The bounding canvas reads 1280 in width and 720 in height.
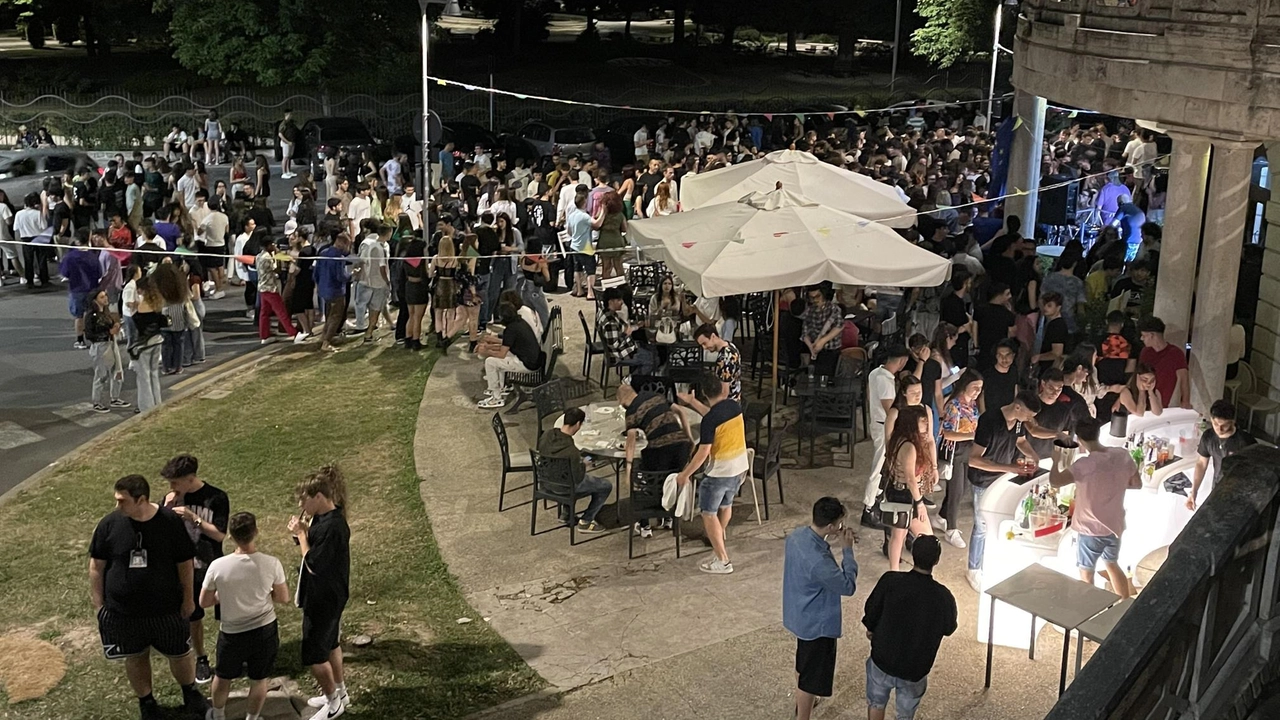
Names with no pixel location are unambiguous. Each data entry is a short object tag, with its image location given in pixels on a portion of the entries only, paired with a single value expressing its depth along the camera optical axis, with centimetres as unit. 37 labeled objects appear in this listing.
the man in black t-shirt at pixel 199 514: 845
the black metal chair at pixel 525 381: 1396
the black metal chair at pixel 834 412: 1245
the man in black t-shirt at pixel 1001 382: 1077
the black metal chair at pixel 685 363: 1305
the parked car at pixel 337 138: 2986
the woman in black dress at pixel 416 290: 1602
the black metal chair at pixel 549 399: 1266
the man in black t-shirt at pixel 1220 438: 898
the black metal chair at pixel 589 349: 1500
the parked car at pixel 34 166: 2578
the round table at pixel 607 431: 1122
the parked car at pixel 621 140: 3128
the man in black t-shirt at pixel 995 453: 976
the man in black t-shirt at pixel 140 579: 780
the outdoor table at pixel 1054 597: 761
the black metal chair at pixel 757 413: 1206
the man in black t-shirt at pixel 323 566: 802
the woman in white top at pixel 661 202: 1941
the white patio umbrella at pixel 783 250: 1205
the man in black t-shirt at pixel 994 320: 1302
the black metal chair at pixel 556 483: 1068
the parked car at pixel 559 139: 3058
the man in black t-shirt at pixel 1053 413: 995
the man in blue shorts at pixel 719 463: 991
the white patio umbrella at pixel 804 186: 1488
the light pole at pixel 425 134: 1586
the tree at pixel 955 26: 4309
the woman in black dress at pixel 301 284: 1650
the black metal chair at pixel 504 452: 1140
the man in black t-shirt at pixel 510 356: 1398
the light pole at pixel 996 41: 2611
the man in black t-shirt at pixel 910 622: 707
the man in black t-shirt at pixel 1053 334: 1262
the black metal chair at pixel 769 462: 1123
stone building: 1137
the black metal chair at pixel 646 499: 1060
